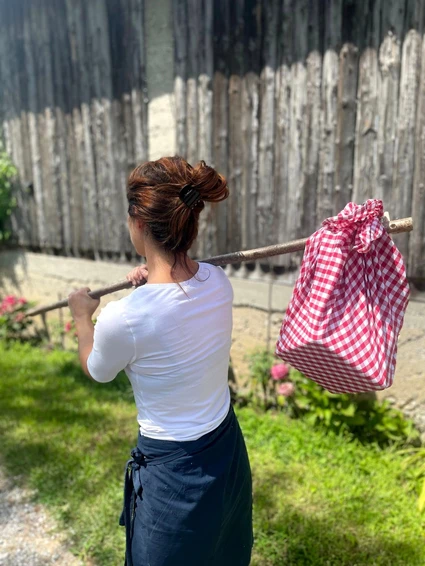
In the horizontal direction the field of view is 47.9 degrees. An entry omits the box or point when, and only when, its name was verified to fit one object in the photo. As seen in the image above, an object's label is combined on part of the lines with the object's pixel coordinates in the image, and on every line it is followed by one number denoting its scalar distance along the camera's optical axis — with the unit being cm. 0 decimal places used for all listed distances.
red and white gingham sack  151
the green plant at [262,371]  388
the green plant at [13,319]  539
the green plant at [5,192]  552
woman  148
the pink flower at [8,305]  541
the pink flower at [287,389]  365
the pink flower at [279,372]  370
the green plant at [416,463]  306
